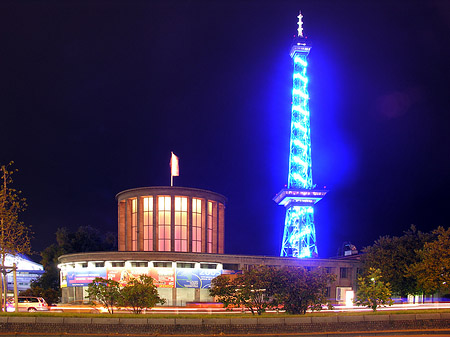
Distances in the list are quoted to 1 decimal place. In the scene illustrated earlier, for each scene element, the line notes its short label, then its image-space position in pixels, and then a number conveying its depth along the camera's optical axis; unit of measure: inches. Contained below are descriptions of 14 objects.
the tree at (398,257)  2383.1
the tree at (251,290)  1018.7
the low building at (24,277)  5752.5
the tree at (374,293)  1154.7
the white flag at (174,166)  2561.5
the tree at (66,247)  2977.4
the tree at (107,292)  1014.4
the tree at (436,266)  1798.2
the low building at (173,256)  2244.1
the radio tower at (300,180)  4564.5
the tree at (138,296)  1002.1
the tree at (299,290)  1014.4
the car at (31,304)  1674.5
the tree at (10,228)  1153.4
